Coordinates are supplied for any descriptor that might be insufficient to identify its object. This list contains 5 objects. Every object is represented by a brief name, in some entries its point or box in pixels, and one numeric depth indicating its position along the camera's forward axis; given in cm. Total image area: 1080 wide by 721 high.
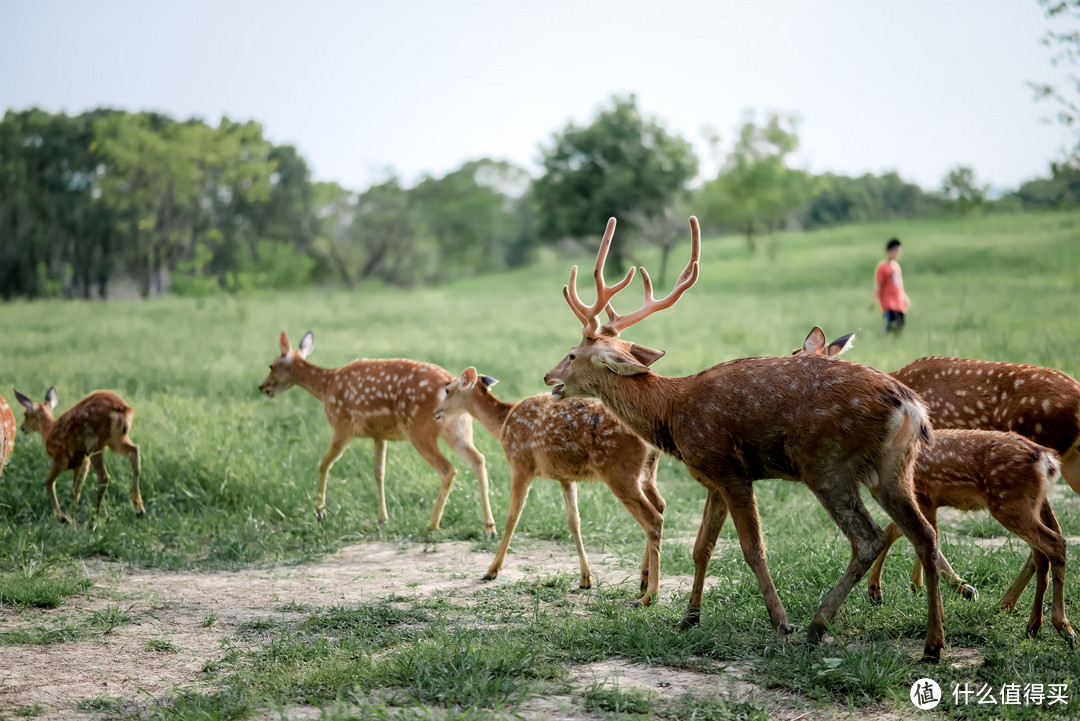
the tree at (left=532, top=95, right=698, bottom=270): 4519
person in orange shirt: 1479
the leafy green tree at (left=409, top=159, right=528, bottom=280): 7088
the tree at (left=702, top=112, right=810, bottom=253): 4366
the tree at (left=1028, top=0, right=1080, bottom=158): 1338
